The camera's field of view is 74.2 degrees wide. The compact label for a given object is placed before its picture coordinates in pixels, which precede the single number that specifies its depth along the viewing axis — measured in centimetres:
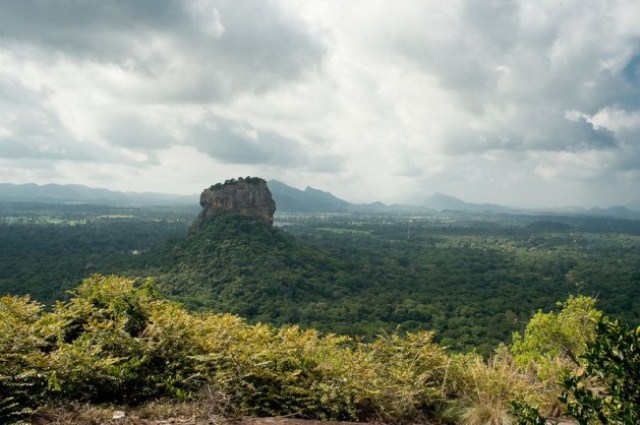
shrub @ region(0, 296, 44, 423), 493
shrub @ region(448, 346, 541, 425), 617
